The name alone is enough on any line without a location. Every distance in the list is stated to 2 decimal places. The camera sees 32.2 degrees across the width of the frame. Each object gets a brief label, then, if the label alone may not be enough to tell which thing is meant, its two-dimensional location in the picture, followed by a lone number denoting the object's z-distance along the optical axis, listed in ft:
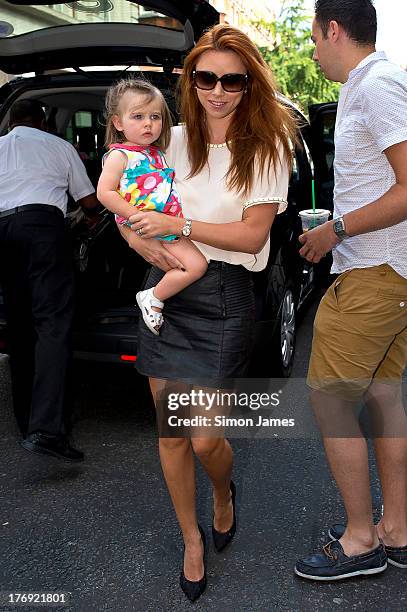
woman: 7.37
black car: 12.34
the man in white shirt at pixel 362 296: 7.20
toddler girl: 7.61
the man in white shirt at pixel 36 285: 11.51
